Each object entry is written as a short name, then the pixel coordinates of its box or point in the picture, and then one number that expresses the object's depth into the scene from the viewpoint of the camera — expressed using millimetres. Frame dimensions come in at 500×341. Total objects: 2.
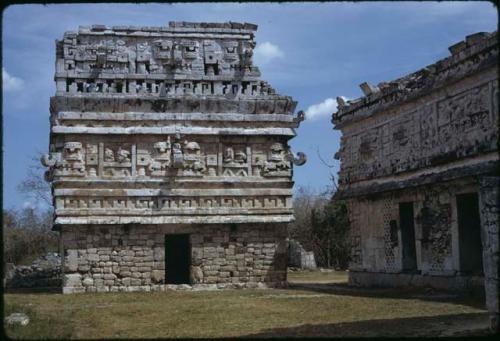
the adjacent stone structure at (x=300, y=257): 28453
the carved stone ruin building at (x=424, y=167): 13539
